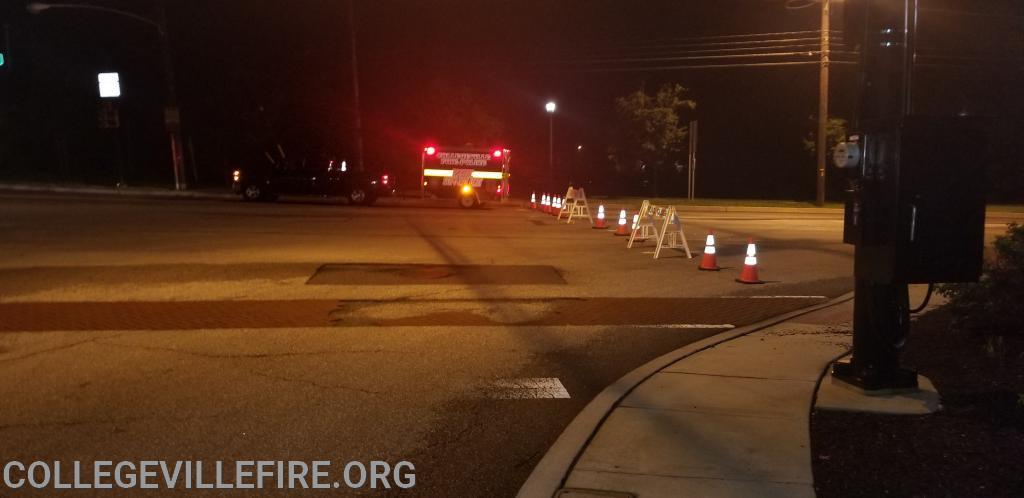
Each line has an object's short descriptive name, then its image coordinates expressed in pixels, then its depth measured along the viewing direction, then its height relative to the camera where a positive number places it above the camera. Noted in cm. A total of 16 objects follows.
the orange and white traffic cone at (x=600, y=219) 2189 -169
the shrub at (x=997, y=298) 758 -137
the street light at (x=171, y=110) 3547 +210
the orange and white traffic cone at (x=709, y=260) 1405 -180
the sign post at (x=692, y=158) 3356 -27
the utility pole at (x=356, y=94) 3812 +288
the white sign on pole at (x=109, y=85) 3697 +330
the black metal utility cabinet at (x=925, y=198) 603 -36
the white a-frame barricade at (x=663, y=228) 1540 -149
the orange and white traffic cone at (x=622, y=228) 1994 -174
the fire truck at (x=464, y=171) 3356 -62
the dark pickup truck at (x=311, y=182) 3209 -87
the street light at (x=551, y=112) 4612 +234
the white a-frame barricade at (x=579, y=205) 2481 -149
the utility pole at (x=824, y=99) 3303 +196
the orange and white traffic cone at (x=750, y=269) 1293 -178
